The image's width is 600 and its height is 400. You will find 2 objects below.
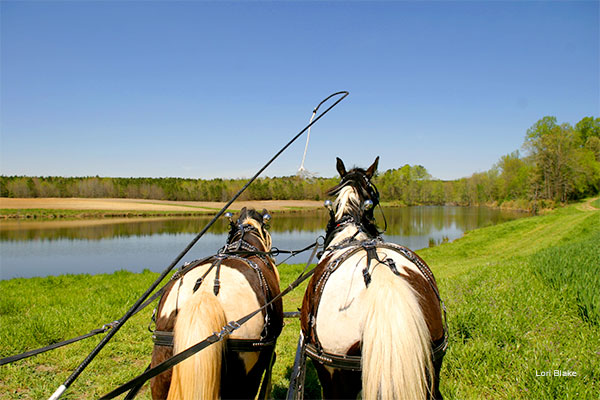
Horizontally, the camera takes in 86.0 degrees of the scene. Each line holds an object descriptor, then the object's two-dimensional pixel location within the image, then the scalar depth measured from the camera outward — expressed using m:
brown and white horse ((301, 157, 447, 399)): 1.83
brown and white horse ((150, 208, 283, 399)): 2.17
